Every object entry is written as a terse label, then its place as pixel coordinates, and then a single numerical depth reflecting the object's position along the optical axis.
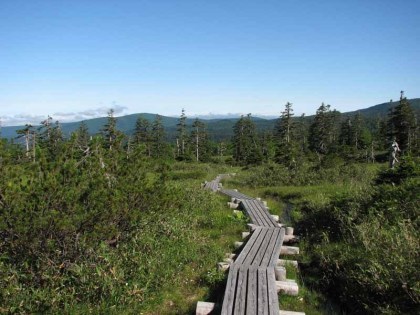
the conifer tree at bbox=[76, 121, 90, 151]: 59.20
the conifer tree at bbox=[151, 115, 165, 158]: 68.38
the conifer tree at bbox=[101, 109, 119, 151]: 51.87
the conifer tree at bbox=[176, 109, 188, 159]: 71.44
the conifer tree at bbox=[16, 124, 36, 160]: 44.06
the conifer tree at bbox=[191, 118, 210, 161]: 72.00
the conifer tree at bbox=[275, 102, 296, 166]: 57.59
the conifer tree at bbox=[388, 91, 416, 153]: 52.31
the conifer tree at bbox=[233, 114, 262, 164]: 67.94
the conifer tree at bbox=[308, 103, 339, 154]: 68.88
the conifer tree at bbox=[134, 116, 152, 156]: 64.54
